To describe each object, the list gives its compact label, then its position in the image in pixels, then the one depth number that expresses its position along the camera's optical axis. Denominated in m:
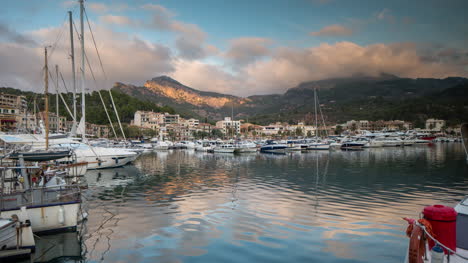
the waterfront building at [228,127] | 187.70
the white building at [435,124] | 151.86
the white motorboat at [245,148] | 64.38
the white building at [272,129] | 183.89
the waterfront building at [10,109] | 74.49
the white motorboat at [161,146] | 83.75
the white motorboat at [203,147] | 71.91
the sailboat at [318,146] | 72.94
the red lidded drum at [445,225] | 6.11
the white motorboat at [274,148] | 67.88
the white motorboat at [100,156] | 30.92
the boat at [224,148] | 64.56
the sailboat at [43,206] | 10.37
